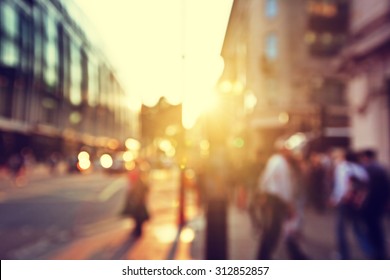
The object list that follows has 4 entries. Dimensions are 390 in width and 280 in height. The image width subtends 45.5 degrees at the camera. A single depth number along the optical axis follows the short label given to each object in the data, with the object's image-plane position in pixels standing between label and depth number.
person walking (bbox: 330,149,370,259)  5.39
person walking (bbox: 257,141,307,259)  4.93
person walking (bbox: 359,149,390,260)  5.28
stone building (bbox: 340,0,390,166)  11.37
